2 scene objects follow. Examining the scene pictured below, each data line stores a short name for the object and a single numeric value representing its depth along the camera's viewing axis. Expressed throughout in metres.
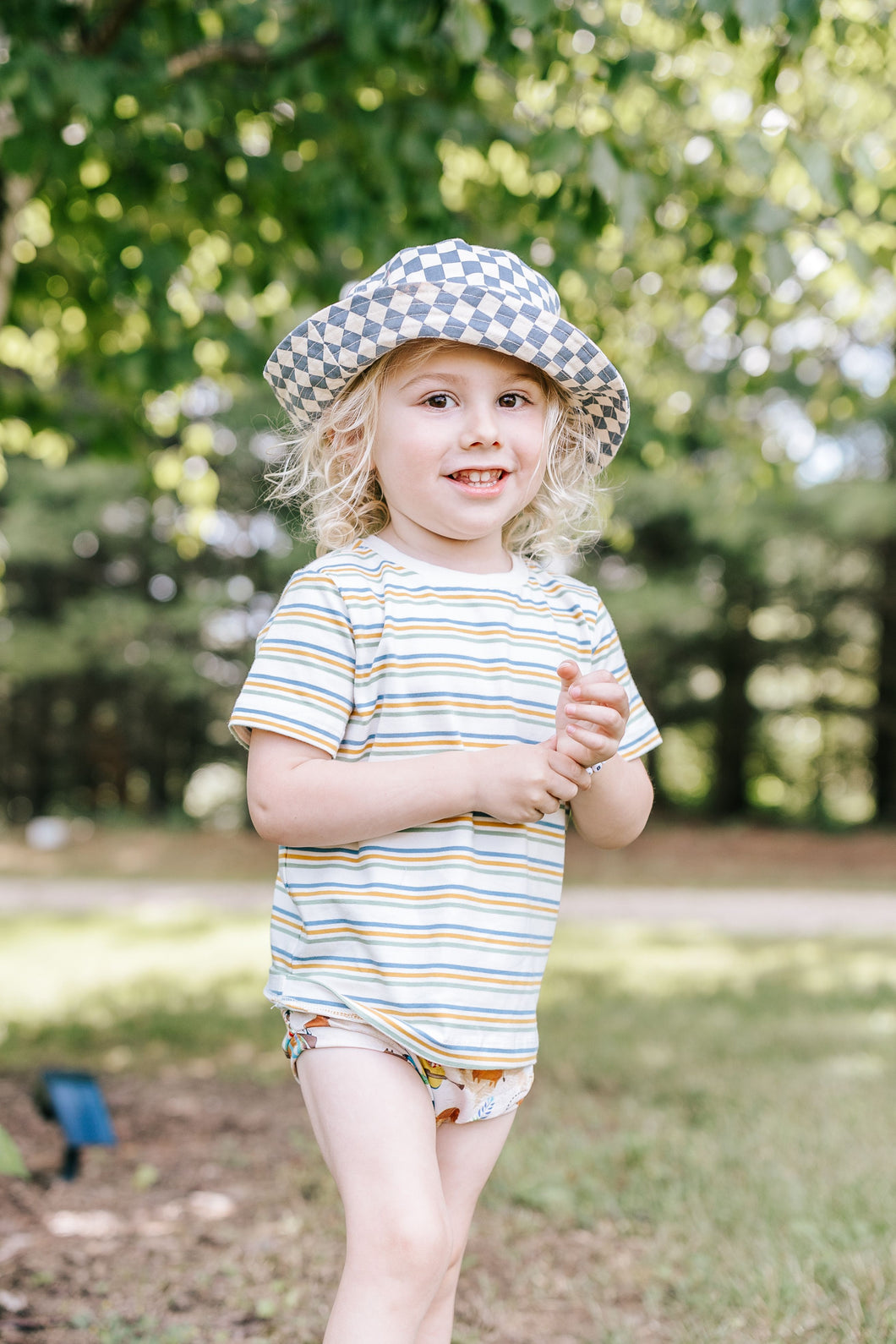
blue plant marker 3.39
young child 1.60
